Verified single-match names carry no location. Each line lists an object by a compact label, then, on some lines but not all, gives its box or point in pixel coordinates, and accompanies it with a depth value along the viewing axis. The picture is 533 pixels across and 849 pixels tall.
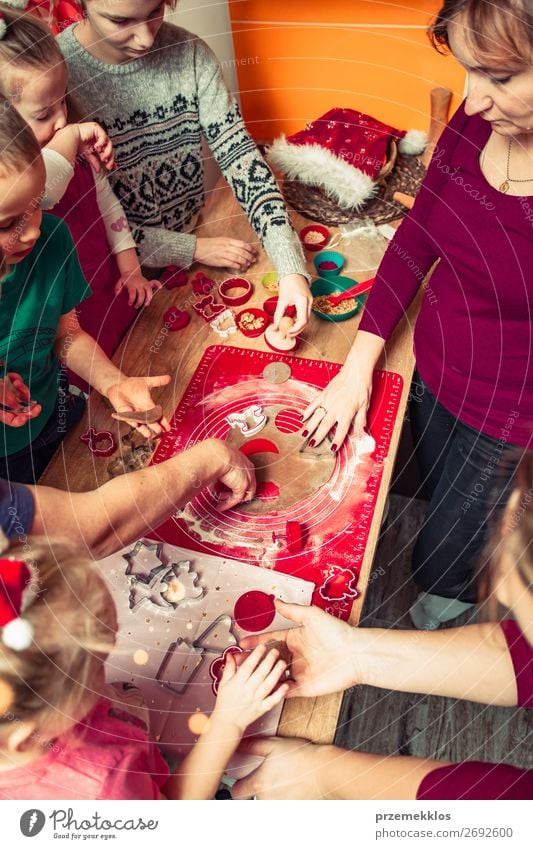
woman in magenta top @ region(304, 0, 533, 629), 0.84
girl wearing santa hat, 0.59
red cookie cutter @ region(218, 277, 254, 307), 1.08
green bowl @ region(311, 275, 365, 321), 1.10
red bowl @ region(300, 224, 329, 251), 1.17
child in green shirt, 0.81
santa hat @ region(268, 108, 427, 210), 1.24
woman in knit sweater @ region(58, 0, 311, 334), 1.00
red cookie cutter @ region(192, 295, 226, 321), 1.06
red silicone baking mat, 0.79
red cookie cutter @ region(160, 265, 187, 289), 1.10
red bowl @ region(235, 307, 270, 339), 1.03
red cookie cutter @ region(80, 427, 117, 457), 0.89
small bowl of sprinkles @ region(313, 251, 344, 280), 1.12
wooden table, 0.79
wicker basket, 1.21
